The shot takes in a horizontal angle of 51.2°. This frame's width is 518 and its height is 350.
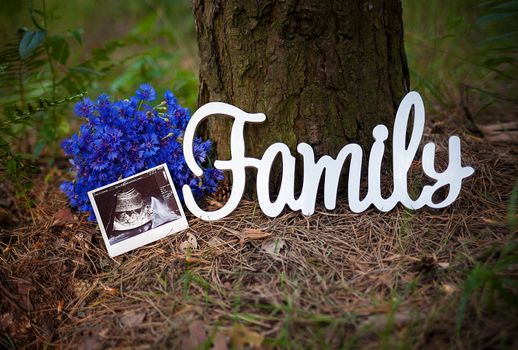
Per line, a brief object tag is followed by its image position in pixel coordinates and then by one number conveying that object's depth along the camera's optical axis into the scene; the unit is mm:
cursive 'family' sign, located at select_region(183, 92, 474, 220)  668
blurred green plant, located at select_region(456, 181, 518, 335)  527
